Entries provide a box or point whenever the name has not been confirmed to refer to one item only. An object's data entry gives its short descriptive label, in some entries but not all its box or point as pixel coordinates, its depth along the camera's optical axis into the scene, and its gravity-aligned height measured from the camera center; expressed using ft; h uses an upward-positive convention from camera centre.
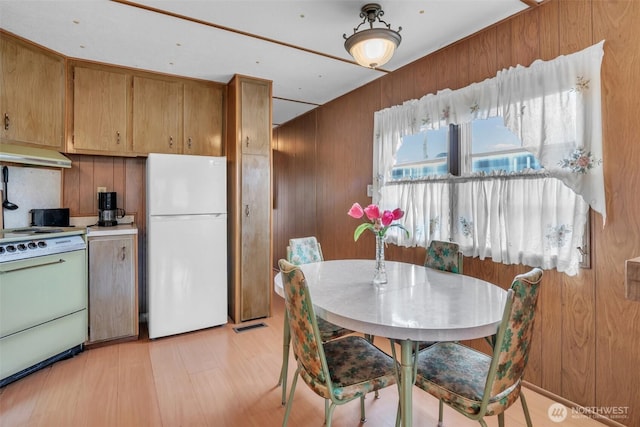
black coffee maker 10.06 +0.05
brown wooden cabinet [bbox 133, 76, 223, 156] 10.30 +3.20
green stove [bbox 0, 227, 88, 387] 6.97 -2.09
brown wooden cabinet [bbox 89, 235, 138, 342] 8.91 -2.24
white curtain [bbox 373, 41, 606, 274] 5.95 +0.74
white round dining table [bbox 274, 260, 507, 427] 3.88 -1.40
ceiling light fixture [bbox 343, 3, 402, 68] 6.12 +3.31
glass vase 5.87 -1.08
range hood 7.75 +1.41
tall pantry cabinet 10.74 +0.46
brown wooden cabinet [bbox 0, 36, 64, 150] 7.95 +3.11
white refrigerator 9.38 -1.00
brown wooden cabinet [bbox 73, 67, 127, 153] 9.50 +3.09
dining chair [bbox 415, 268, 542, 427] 3.80 -2.35
